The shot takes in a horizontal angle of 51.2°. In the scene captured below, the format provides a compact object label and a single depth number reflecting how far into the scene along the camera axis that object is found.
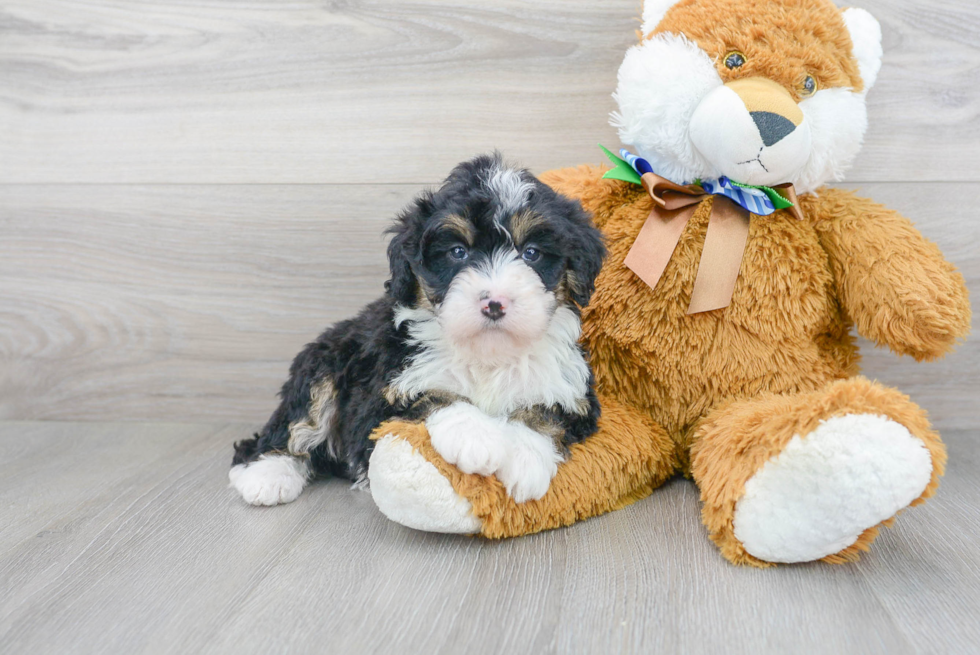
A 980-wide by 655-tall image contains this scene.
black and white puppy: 0.64
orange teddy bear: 0.66
